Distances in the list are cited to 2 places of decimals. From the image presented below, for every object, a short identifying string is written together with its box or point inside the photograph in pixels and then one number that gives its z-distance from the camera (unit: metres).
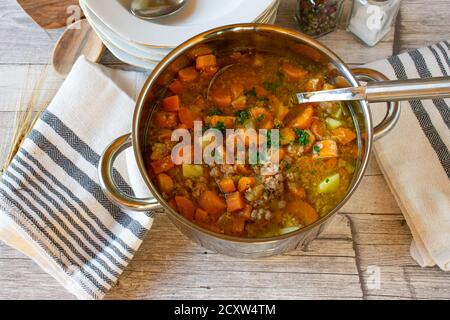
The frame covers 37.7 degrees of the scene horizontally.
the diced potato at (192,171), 0.66
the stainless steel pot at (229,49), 0.59
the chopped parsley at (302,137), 0.66
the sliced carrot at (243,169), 0.66
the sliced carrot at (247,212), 0.64
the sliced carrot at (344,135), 0.67
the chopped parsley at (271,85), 0.70
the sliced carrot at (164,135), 0.68
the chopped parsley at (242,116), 0.68
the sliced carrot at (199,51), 0.67
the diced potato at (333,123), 0.68
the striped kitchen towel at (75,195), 0.68
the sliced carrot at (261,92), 0.69
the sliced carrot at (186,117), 0.68
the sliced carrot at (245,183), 0.65
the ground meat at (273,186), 0.64
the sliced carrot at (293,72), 0.70
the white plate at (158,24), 0.70
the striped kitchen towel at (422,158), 0.68
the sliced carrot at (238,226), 0.64
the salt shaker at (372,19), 0.75
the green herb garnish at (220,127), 0.67
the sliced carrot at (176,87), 0.69
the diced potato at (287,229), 0.63
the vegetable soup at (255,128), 0.64
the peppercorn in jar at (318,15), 0.76
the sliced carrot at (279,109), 0.68
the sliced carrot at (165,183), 0.65
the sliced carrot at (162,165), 0.66
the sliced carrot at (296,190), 0.65
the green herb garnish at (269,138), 0.67
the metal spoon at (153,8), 0.74
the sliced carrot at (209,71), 0.70
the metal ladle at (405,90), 0.59
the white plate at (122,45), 0.71
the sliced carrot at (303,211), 0.64
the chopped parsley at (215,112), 0.68
